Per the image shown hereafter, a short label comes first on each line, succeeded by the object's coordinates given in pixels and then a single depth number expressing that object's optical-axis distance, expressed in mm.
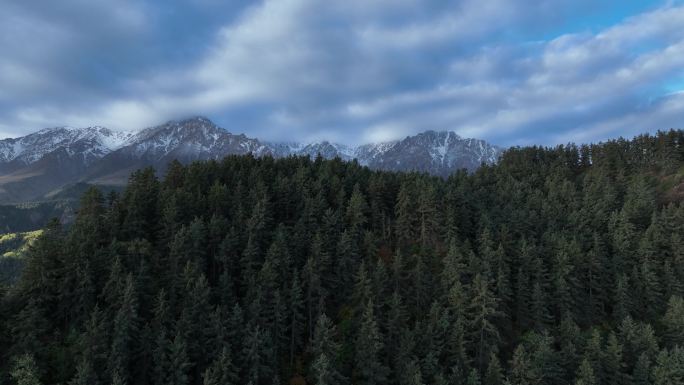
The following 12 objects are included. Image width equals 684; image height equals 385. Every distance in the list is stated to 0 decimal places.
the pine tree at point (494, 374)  53656
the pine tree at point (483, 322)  59797
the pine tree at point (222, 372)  47356
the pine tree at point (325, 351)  52375
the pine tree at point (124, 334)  48219
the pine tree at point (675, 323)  64938
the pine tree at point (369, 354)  54750
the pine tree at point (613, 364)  56188
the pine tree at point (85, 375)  43781
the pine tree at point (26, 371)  43344
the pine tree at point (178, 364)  48781
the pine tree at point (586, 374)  52062
